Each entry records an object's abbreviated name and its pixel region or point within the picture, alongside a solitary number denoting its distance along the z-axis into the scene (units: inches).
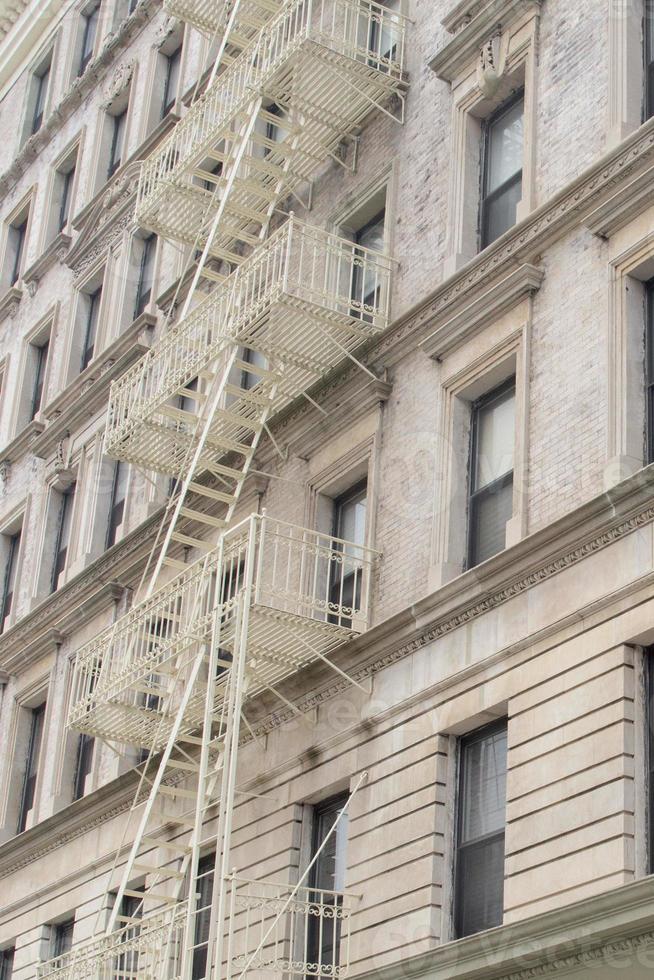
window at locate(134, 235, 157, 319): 1270.9
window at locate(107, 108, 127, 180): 1416.1
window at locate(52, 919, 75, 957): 1065.5
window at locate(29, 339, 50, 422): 1437.0
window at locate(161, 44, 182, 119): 1343.5
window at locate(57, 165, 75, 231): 1505.9
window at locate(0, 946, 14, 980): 1129.4
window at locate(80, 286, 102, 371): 1352.1
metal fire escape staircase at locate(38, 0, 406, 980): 796.6
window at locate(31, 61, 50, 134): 1649.9
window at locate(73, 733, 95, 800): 1129.1
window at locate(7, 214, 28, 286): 1574.8
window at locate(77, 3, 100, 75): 1557.6
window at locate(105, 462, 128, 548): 1202.0
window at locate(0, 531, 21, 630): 1337.4
